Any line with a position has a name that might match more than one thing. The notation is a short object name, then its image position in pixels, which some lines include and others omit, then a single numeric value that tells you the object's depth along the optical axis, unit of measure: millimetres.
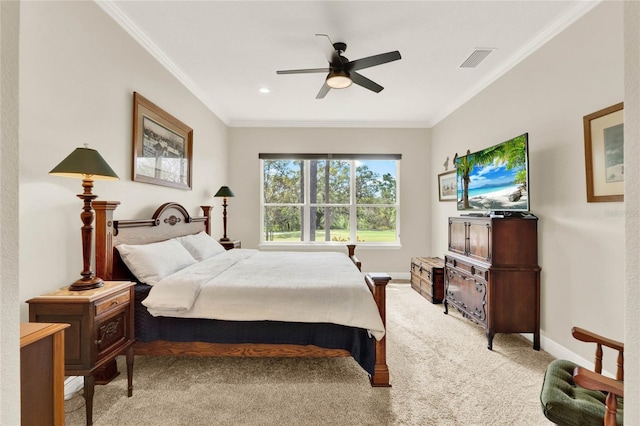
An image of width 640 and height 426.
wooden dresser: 2816
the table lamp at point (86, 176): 1777
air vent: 3068
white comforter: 2141
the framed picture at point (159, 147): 2867
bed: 2170
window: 5699
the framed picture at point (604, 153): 2076
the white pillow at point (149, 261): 2424
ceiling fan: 2598
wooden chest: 4113
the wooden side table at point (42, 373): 1108
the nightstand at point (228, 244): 4469
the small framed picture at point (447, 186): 4633
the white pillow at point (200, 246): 3336
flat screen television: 2783
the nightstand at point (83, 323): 1683
